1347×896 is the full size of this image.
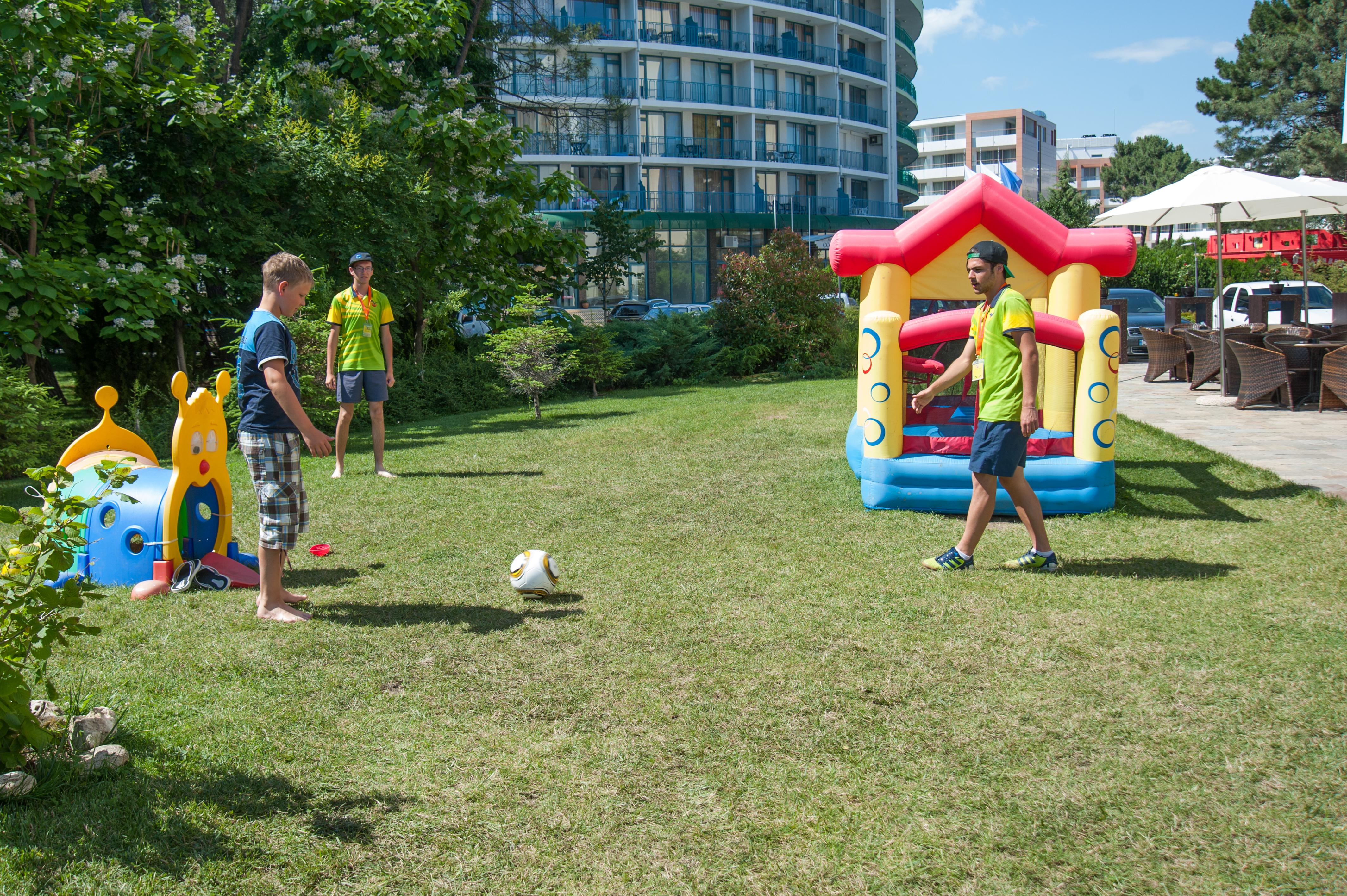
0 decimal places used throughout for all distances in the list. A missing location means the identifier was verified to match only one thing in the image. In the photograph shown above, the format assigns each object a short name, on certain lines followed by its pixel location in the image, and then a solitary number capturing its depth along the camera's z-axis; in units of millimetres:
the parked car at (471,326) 21500
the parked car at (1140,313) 21219
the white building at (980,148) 94250
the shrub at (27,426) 9125
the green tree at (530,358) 12992
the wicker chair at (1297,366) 12633
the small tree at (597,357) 16312
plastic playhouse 5492
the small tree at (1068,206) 43969
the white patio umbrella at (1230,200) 13445
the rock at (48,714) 3443
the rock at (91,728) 3436
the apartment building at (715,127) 46969
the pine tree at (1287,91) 40531
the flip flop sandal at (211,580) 5613
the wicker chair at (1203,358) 14633
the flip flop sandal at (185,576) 5551
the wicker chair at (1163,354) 16391
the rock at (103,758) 3342
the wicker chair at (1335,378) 11898
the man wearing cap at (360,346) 8773
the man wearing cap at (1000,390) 5535
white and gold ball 5383
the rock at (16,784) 3115
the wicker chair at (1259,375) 12500
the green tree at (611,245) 32125
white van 20750
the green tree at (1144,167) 79062
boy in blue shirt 4863
